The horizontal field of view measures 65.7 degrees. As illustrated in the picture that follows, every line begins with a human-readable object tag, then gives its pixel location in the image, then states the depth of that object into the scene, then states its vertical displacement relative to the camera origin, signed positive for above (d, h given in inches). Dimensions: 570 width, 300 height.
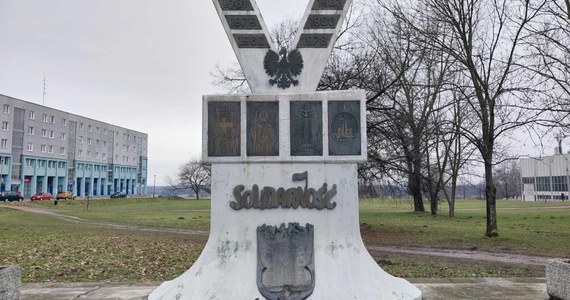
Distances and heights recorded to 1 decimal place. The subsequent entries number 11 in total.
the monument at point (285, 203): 224.7 -8.6
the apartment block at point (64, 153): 2178.9 +199.9
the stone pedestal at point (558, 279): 236.5 -50.2
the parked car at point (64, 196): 2101.1 -46.5
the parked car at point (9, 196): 1874.9 -42.5
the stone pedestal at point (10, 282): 221.1 -49.1
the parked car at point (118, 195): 2617.6 -53.3
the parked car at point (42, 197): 2007.9 -49.2
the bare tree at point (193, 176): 3449.8 +79.7
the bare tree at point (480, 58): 632.4 +190.4
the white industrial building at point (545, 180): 2687.0 +44.6
